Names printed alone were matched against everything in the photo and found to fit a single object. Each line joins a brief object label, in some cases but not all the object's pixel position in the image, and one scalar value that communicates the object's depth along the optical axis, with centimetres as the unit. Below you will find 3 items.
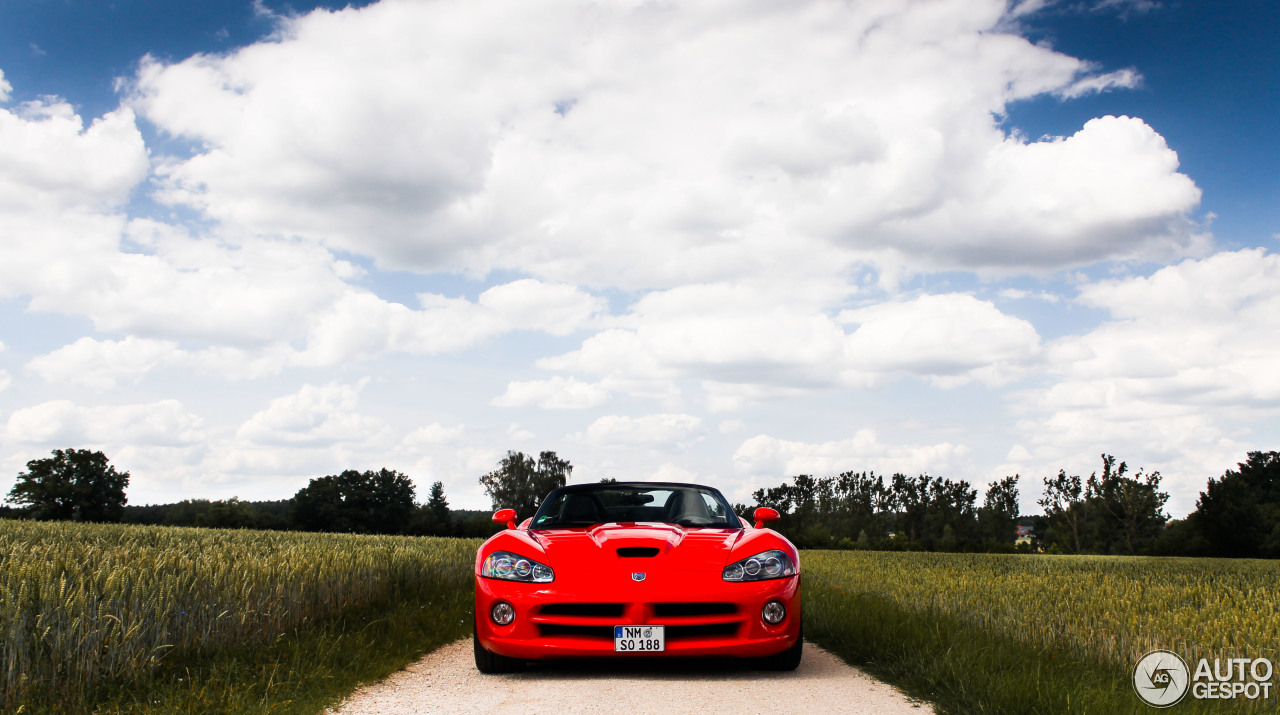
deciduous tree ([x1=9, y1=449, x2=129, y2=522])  6100
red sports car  545
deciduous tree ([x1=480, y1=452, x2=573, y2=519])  8383
